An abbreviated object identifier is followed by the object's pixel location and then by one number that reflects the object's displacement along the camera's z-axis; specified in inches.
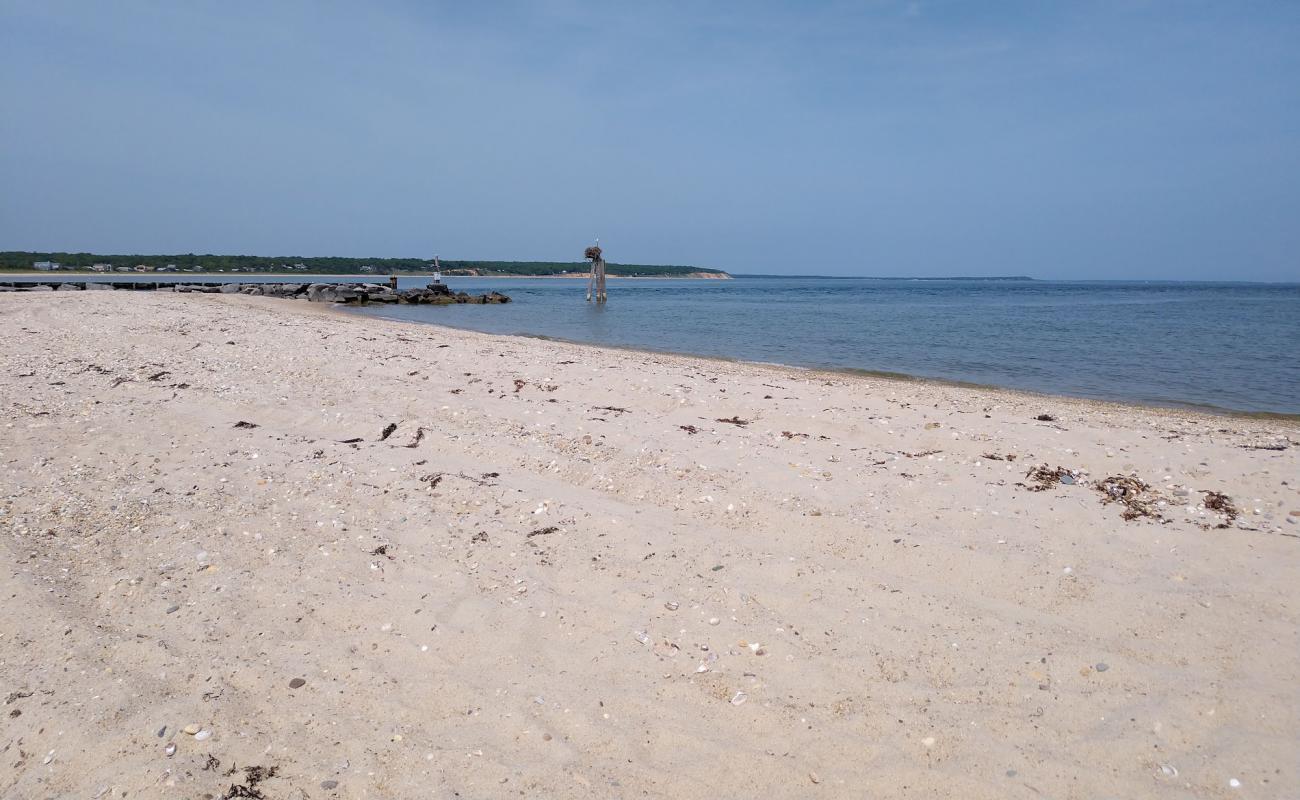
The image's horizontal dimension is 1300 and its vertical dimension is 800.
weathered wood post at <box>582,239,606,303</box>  1716.3
